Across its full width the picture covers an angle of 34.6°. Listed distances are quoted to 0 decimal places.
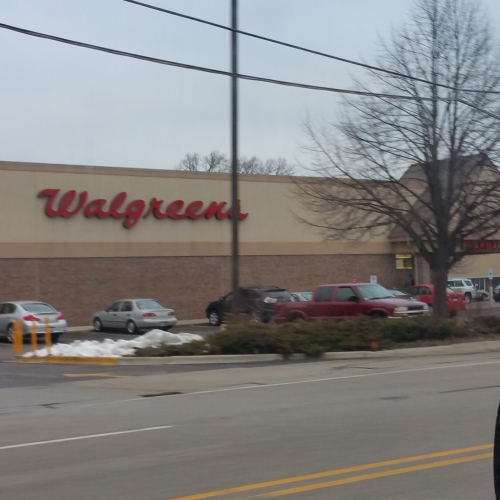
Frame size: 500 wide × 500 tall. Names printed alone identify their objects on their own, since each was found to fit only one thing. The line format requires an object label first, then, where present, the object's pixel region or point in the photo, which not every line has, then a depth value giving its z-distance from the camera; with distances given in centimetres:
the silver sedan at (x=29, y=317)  2658
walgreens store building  3466
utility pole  1959
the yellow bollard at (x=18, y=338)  2159
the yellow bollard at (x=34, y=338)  2173
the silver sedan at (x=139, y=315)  3138
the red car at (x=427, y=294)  3621
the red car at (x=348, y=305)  2289
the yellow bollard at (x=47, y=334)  2131
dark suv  3128
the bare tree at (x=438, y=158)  2234
